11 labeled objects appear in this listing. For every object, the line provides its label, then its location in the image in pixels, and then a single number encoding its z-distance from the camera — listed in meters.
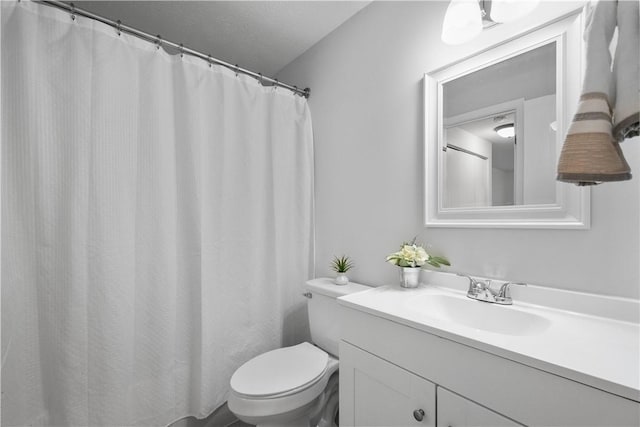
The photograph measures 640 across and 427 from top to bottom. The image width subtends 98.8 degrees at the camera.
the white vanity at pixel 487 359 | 0.55
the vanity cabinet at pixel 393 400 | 0.71
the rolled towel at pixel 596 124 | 0.57
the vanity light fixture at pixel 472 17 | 0.94
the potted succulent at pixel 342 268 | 1.47
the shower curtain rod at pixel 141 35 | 1.06
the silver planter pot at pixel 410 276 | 1.16
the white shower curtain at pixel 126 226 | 1.01
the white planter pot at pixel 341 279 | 1.47
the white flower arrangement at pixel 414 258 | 1.14
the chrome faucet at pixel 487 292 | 0.96
